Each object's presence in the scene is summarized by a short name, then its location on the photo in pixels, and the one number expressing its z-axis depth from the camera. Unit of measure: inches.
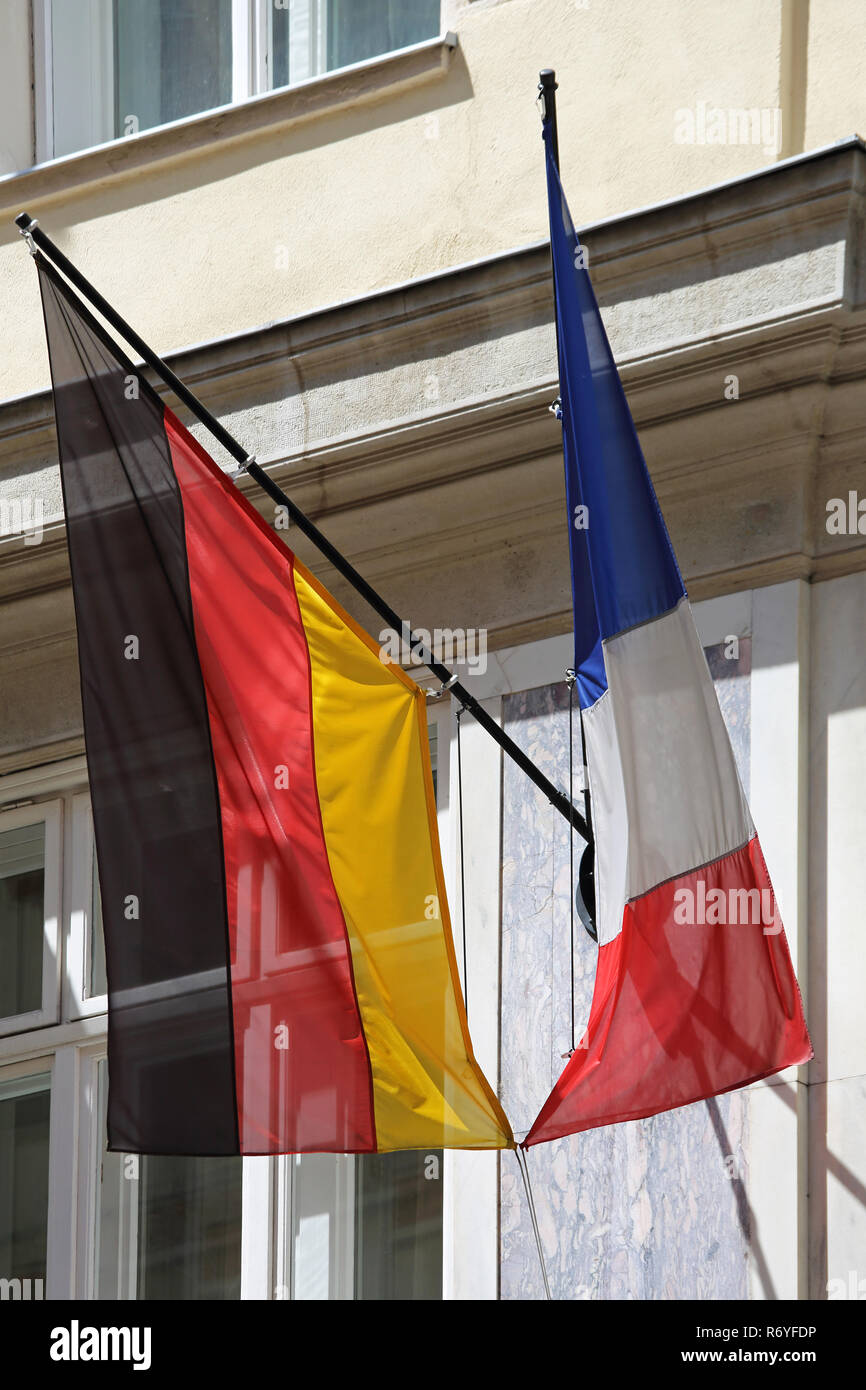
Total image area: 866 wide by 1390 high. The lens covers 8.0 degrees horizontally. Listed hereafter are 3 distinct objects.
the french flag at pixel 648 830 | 584.5
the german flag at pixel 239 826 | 588.5
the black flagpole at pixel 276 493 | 634.6
